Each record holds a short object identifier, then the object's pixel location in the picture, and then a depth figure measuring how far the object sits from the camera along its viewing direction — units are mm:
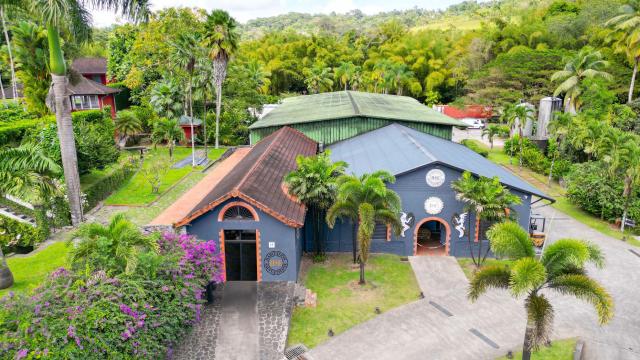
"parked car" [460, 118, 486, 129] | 62984
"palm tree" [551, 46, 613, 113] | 45438
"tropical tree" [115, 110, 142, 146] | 44875
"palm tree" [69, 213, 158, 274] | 13992
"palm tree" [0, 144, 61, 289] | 17406
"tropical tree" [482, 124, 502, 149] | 49625
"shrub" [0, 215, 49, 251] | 23031
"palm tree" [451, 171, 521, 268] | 20891
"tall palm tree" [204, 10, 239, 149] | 37438
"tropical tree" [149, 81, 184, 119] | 45094
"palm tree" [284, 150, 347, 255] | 21047
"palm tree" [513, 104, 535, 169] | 43094
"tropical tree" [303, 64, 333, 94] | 69562
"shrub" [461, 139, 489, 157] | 44625
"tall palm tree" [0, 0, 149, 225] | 20922
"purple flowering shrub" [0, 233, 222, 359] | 11703
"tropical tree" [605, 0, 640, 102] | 46656
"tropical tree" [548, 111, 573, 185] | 38812
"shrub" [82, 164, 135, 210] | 28812
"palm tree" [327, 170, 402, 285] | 18969
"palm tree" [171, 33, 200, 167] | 38438
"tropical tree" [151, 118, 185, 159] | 40375
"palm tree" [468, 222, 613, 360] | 12367
